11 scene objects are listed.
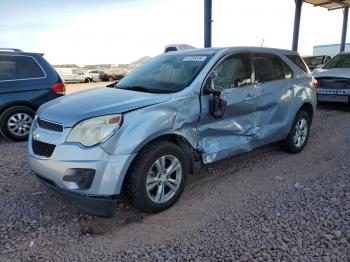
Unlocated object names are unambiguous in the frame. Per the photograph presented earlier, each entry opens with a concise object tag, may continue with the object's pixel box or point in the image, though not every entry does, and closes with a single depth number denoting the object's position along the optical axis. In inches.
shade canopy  701.5
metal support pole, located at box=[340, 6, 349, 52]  813.1
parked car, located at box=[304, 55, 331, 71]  703.7
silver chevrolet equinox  114.0
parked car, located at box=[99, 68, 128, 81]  1401.3
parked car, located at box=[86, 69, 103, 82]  1459.2
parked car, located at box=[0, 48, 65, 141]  239.3
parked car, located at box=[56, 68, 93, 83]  1376.7
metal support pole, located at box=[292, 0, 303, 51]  657.1
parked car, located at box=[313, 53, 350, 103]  340.2
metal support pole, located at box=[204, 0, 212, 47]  370.9
